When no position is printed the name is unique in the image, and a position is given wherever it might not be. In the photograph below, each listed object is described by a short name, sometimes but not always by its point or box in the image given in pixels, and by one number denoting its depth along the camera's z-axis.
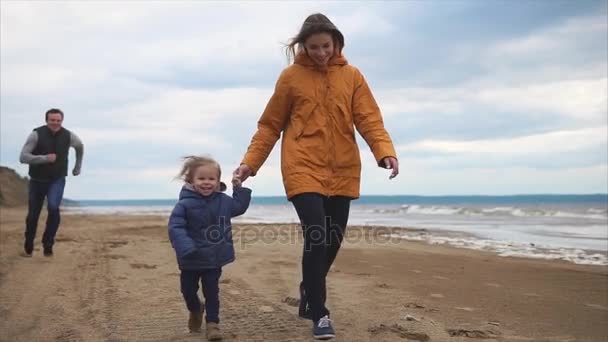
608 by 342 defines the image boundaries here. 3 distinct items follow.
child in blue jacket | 3.43
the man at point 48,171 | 6.90
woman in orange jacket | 3.53
